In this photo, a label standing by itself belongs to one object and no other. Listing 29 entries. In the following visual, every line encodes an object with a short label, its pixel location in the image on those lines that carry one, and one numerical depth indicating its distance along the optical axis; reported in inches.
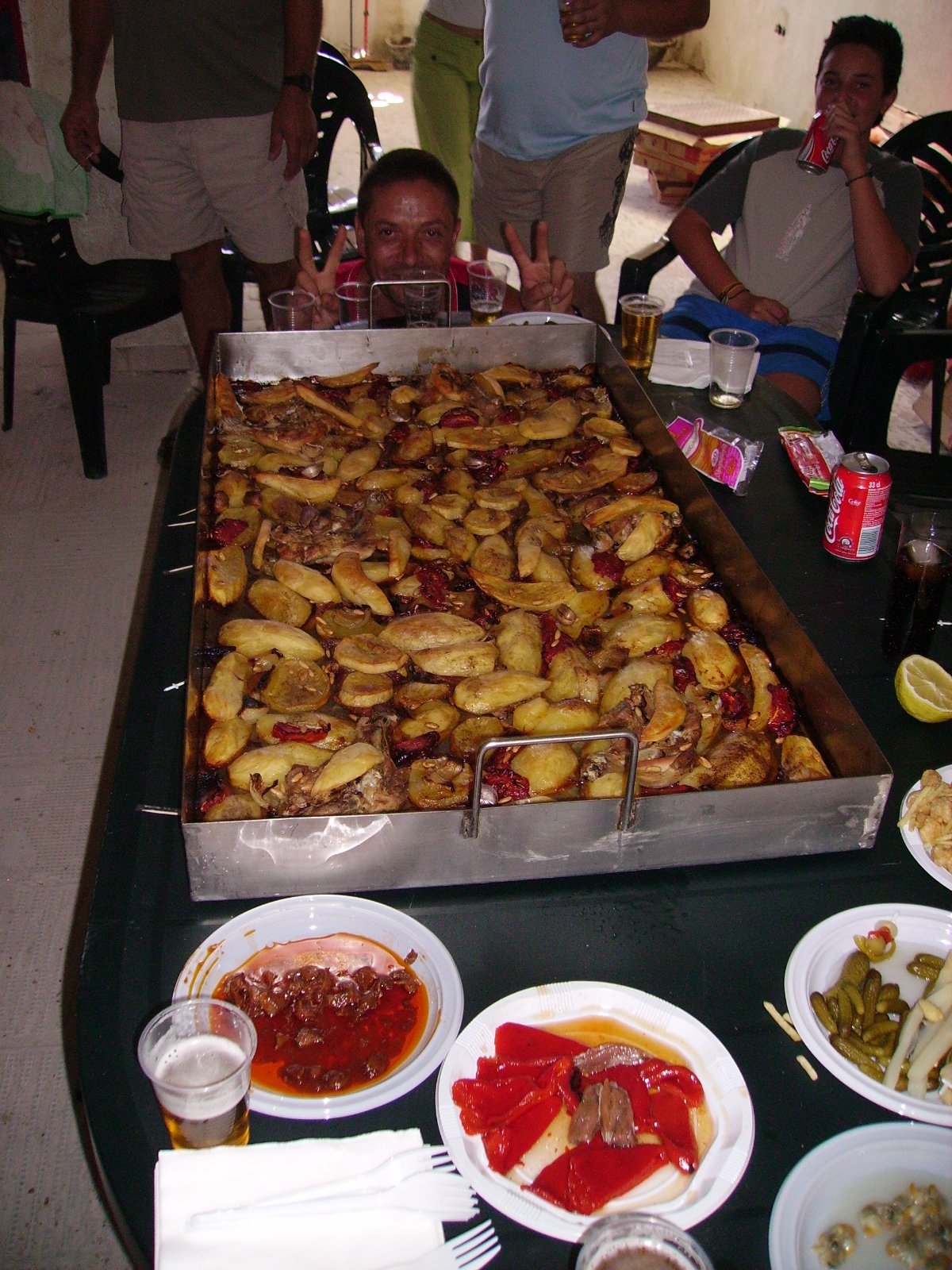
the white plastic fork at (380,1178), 41.2
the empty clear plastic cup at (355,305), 132.5
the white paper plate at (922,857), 58.6
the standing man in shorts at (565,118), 143.2
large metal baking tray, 53.2
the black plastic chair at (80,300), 164.7
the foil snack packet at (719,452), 94.6
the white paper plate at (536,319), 121.1
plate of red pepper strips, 43.2
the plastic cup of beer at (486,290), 121.7
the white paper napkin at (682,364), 115.0
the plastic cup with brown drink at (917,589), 72.6
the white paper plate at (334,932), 46.1
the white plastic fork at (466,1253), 40.3
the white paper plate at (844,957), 48.2
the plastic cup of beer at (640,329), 110.5
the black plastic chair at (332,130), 189.5
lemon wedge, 68.9
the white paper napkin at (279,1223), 39.6
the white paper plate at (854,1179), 42.3
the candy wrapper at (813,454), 95.6
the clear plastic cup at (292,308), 116.9
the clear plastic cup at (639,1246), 38.6
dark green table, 45.0
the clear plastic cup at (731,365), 108.3
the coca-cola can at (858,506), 82.4
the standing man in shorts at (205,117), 149.6
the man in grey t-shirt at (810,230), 129.3
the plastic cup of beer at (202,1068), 42.6
